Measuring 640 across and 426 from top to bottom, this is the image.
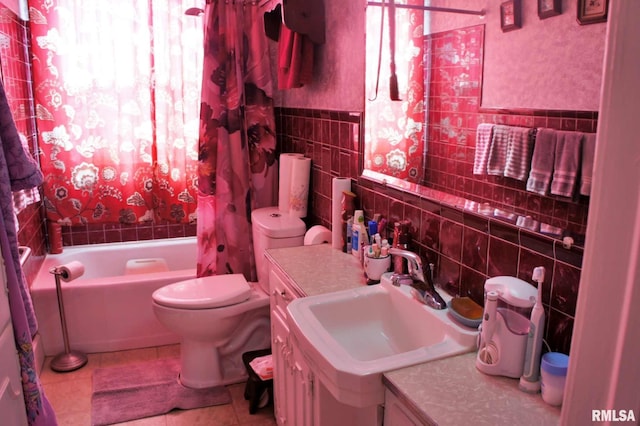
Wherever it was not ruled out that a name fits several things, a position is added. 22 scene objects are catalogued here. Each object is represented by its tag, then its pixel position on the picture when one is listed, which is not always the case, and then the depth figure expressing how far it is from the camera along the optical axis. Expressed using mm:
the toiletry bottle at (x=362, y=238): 2111
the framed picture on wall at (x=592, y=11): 1188
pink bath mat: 2559
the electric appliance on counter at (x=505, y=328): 1274
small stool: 2498
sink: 1305
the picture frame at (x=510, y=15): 1435
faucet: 1624
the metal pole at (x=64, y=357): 2913
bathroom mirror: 1290
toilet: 2664
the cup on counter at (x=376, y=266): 1895
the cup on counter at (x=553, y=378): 1159
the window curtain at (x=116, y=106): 3180
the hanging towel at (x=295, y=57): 2543
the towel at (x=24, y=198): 2531
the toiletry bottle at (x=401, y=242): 1854
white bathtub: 3020
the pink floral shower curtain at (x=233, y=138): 2990
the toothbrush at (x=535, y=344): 1230
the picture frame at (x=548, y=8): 1308
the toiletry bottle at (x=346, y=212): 2297
